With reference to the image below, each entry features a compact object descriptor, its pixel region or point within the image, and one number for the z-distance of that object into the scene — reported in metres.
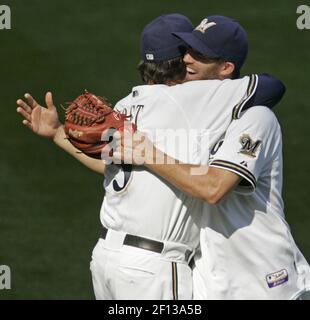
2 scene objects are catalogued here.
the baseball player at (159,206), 10.49
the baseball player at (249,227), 10.30
